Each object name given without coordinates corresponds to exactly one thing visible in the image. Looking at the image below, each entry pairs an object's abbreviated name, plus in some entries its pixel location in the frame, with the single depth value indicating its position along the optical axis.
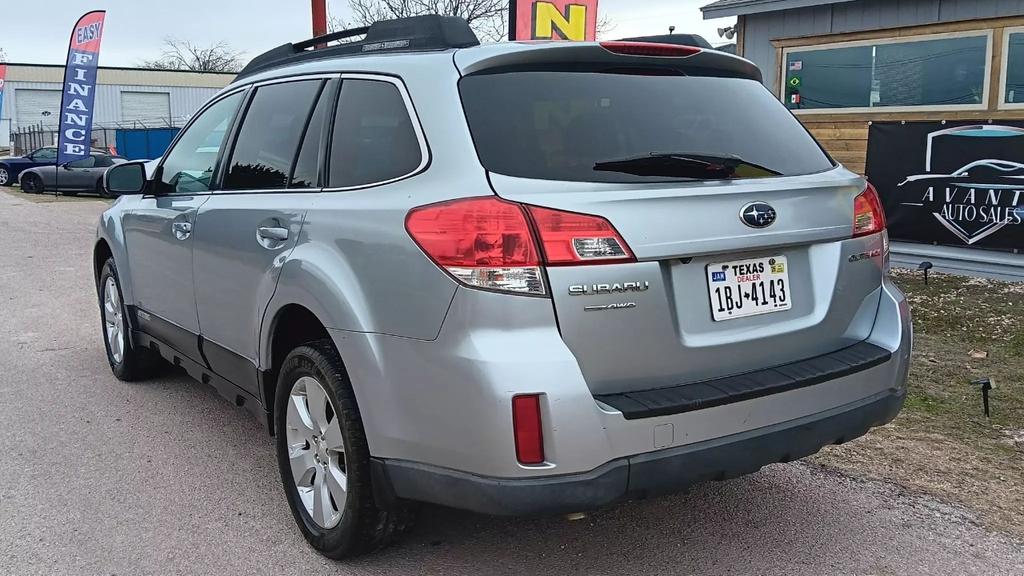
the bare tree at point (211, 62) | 77.94
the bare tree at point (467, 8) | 33.28
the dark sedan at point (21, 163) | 28.53
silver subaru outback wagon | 2.56
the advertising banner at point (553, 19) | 10.35
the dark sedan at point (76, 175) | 24.72
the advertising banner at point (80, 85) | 21.59
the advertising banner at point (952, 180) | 8.26
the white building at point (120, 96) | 55.94
